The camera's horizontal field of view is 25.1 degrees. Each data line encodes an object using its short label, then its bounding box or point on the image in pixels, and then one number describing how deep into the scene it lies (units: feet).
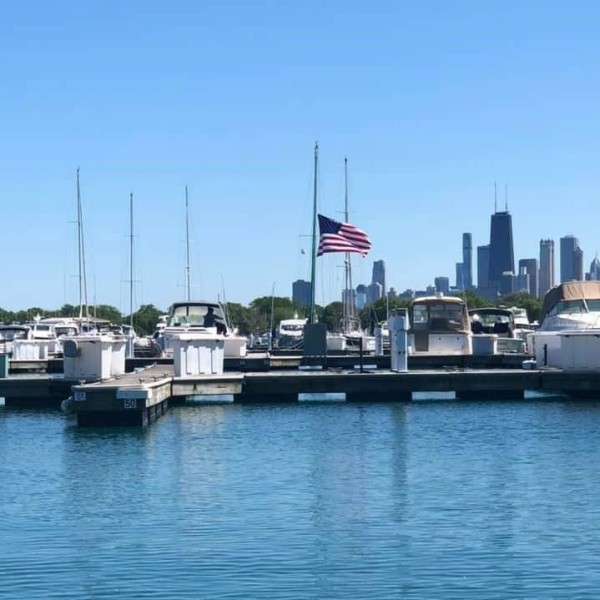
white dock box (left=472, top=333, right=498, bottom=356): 191.42
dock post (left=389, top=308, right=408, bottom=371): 146.10
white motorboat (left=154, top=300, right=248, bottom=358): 192.54
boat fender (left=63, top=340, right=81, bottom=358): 133.28
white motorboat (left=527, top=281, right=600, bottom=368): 147.43
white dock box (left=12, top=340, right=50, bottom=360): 205.67
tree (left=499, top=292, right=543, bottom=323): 541.26
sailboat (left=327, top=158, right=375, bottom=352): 226.99
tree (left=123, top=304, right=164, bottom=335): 498.03
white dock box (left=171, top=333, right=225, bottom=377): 140.67
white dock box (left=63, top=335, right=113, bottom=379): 134.10
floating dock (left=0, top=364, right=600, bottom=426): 139.85
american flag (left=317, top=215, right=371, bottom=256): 187.73
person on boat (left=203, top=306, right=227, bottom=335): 198.49
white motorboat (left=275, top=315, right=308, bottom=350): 301.63
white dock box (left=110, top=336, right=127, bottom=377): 140.05
